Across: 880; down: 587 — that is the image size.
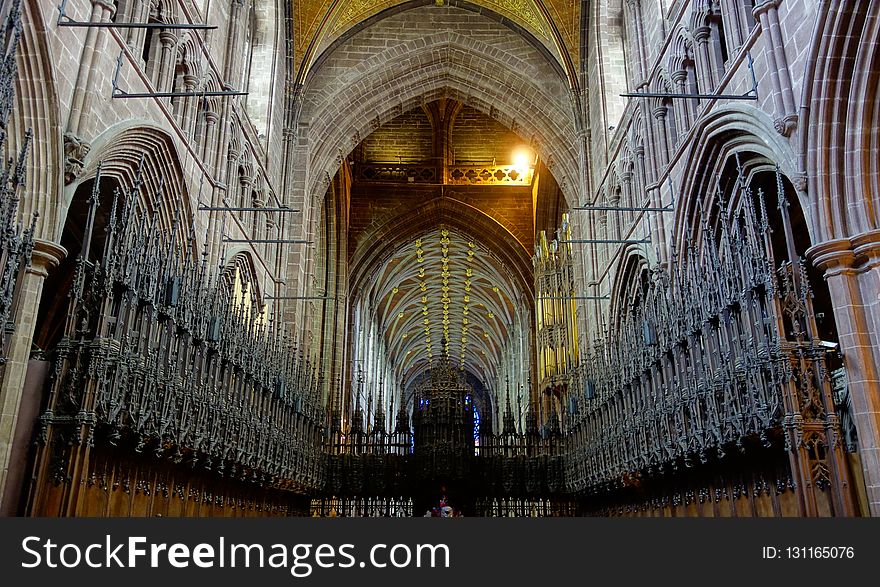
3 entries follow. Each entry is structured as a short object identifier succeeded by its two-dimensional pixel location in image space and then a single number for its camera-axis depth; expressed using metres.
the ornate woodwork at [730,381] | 6.90
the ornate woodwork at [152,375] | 6.97
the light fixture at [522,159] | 26.72
